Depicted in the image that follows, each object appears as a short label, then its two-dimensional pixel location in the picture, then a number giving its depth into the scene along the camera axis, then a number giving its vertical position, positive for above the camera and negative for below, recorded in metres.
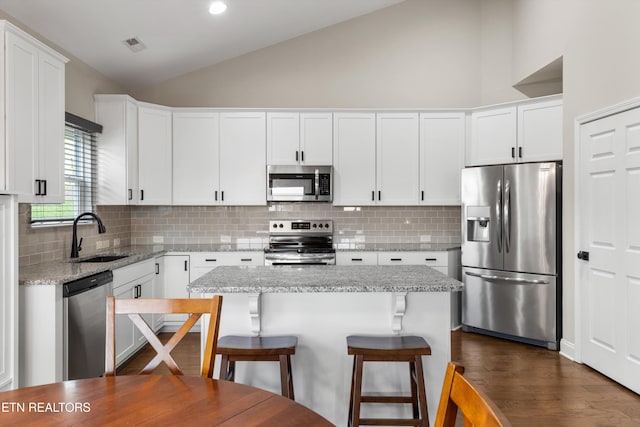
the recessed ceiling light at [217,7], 3.86 +1.87
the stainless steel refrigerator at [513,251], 4.05 -0.39
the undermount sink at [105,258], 3.84 -0.40
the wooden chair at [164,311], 1.63 -0.41
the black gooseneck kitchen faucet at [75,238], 3.68 -0.21
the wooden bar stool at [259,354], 2.12 -0.70
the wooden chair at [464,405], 0.85 -0.41
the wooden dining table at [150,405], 1.12 -0.54
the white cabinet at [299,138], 4.92 +0.85
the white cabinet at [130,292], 3.43 -0.69
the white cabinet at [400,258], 4.70 -0.50
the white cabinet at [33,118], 2.51 +0.61
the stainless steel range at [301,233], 5.20 -0.25
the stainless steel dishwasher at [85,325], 2.69 -0.74
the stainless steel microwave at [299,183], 4.87 +0.33
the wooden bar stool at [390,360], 2.10 -0.76
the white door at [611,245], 3.08 -0.26
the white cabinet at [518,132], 4.29 +0.83
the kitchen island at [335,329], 2.43 -0.66
